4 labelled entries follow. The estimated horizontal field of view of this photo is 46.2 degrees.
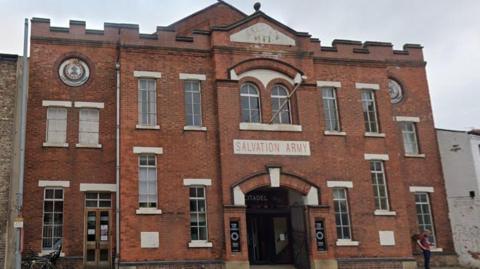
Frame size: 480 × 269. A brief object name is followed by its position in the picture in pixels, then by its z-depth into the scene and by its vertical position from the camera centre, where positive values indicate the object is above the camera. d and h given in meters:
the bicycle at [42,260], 19.11 +0.11
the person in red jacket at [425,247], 21.91 -0.22
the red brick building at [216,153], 20.72 +3.81
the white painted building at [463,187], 24.66 +2.31
